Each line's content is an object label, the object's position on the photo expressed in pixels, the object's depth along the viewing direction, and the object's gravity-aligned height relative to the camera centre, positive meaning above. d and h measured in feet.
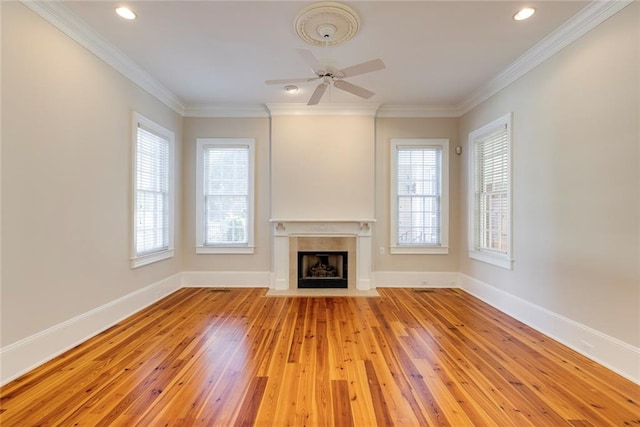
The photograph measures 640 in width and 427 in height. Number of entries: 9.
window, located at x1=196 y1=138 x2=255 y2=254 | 16.62 +1.00
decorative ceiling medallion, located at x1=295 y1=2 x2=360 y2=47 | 8.34 +5.62
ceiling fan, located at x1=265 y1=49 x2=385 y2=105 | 8.86 +4.44
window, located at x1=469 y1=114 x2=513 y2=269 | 12.60 +0.99
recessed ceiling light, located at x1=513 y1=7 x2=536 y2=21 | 8.52 +5.84
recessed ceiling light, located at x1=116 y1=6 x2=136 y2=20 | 8.56 +5.78
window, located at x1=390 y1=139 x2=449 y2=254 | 16.72 +1.10
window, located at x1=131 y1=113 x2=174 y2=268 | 12.59 +0.96
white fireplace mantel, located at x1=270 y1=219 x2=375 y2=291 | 16.02 -1.12
